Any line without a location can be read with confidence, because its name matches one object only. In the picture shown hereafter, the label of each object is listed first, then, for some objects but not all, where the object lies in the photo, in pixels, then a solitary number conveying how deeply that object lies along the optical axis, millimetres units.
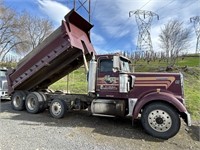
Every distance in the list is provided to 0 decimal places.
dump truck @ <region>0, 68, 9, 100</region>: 7592
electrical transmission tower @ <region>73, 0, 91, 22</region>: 9962
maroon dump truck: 4102
